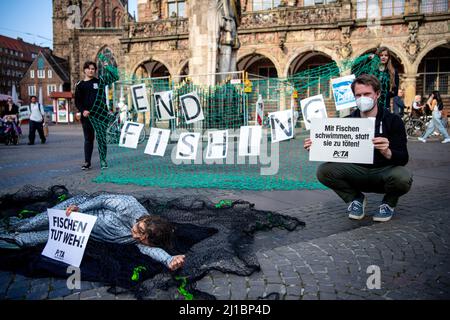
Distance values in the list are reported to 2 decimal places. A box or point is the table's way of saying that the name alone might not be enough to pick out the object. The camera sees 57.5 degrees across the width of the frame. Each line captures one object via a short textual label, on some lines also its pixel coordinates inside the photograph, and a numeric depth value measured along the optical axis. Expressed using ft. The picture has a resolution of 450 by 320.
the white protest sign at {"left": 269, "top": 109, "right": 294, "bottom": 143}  22.94
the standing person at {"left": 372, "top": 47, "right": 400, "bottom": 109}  24.70
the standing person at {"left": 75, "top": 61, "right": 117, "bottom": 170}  27.32
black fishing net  9.02
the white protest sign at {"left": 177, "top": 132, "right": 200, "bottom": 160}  23.21
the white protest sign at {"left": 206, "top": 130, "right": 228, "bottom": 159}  23.13
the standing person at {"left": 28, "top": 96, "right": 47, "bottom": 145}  50.75
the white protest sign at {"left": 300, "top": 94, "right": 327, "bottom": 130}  21.79
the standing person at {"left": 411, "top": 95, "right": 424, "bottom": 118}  58.86
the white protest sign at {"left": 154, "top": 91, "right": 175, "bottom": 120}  24.54
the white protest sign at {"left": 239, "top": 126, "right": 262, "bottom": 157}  23.20
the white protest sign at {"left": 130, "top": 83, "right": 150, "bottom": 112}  24.67
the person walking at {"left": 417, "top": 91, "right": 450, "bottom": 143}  46.66
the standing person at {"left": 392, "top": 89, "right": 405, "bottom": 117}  50.05
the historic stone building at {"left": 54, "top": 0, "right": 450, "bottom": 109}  80.74
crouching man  13.66
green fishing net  23.26
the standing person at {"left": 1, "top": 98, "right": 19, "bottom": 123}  55.01
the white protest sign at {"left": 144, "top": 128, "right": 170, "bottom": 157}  22.81
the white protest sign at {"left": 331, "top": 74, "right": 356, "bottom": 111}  21.89
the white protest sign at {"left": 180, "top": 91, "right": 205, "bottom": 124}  24.91
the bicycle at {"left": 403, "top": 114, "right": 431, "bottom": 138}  54.95
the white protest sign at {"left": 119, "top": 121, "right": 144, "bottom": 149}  23.68
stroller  53.02
